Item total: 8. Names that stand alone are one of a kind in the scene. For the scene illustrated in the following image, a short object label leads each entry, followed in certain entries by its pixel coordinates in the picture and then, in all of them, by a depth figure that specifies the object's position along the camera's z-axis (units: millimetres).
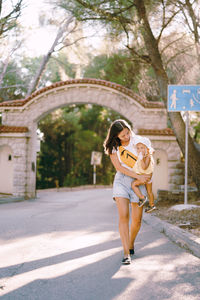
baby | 4922
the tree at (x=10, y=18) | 10117
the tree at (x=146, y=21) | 11508
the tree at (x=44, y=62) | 25094
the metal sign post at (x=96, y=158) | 28188
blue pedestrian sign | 10102
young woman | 4949
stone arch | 15883
